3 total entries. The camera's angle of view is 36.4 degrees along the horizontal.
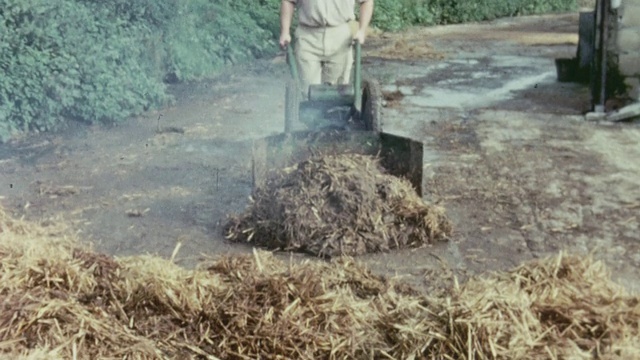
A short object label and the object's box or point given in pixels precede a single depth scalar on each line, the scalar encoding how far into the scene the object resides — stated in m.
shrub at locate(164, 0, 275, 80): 13.88
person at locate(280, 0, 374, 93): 8.16
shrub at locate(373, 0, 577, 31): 22.39
